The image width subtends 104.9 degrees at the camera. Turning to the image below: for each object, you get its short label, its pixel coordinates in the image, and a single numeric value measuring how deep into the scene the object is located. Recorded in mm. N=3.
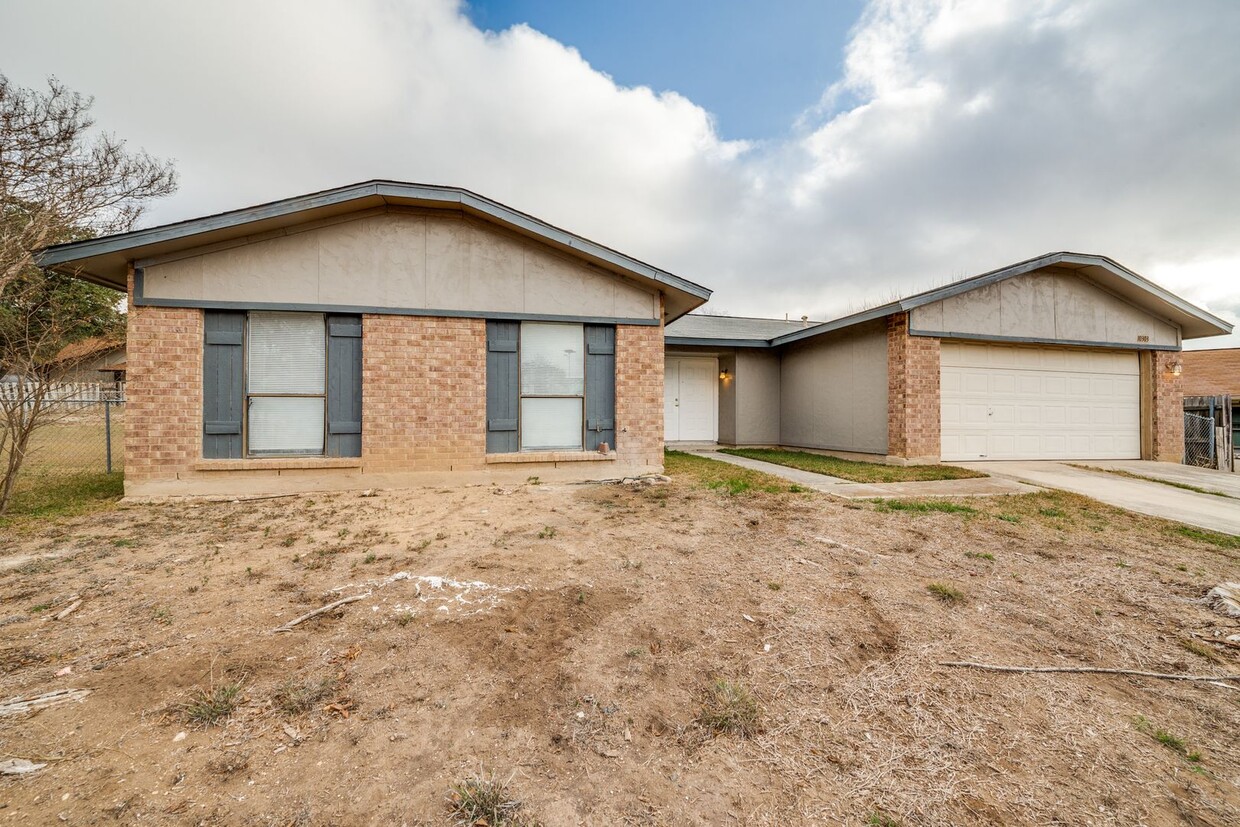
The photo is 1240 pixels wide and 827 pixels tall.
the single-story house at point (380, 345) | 6266
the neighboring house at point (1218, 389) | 11258
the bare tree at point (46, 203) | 5336
